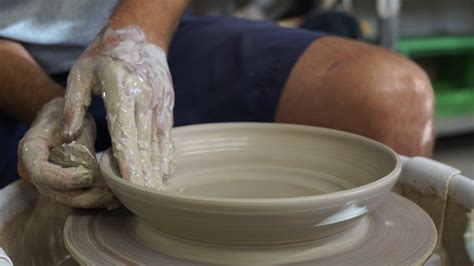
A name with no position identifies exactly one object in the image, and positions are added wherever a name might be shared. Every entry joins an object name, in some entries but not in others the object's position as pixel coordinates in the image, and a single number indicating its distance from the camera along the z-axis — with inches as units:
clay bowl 32.7
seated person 37.2
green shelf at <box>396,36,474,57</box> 119.3
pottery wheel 33.8
